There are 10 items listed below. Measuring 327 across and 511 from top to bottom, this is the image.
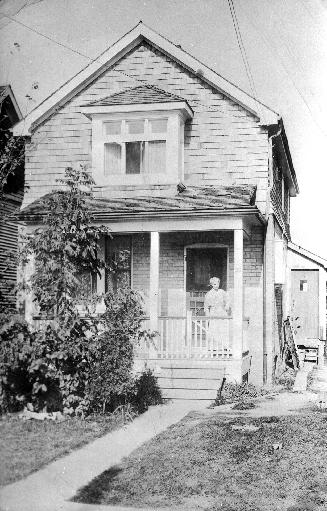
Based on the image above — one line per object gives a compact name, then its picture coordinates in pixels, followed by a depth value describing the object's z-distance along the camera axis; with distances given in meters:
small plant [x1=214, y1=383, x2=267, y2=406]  11.21
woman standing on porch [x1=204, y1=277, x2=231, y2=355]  12.43
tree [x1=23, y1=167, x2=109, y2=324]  8.59
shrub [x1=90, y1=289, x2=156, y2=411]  8.63
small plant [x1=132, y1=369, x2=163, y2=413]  10.49
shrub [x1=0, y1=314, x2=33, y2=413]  7.99
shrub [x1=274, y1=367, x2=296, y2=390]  13.51
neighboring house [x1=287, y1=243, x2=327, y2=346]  21.16
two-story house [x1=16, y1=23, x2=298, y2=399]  13.92
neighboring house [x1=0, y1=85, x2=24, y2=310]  17.73
